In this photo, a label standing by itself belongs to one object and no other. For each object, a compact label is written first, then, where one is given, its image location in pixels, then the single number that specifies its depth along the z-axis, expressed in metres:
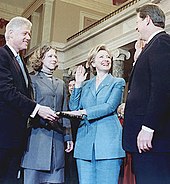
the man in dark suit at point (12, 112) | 2.11
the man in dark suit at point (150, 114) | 1.75
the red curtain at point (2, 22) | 13.38
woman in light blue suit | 2.26
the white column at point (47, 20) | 10.61
